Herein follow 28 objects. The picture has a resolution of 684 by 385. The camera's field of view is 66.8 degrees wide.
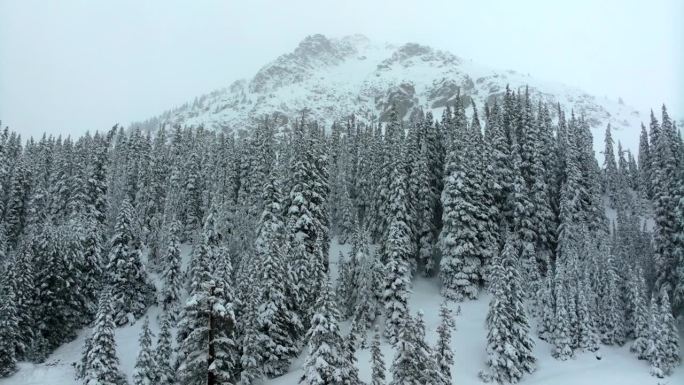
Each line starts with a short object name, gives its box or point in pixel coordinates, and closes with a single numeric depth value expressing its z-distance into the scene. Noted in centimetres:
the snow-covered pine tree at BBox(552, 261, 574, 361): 4366
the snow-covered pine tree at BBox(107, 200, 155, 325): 5647
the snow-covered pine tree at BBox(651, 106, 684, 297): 4938
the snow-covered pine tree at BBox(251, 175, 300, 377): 4319
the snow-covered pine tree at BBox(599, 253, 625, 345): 4556
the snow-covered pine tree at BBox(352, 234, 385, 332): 4838
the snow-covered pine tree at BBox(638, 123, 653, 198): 7769
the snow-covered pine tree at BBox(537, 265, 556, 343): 4550
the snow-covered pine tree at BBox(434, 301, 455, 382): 3441
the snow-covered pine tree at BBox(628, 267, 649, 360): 4247
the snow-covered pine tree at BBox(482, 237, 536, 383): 4144
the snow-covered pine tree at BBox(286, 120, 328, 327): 4781
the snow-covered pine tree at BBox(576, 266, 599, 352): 4406
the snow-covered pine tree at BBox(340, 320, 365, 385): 3297
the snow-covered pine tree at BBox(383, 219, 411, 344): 4647
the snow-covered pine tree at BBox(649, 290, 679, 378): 4052
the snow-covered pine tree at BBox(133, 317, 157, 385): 4019
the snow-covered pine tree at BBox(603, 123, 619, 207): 8431
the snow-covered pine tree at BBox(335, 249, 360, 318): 5091
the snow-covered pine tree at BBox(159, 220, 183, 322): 5578
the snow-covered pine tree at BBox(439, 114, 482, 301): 5431
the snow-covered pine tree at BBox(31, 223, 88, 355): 5381
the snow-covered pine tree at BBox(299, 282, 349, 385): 3272
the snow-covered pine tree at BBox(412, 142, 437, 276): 6038
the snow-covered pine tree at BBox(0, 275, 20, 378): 4650
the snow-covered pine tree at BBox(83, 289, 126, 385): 4009
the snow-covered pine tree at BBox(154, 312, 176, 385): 4150
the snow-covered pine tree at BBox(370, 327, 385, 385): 3042
